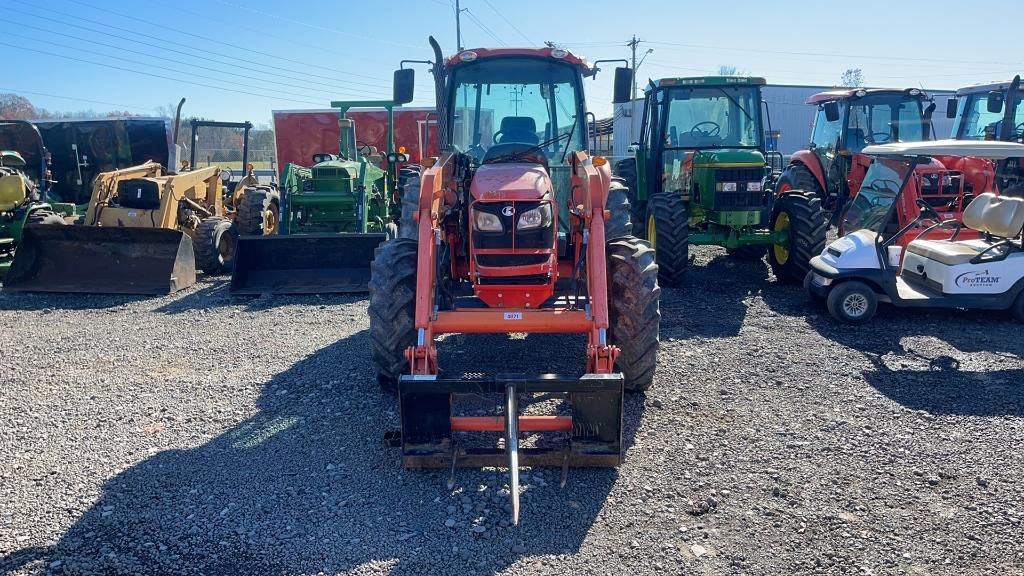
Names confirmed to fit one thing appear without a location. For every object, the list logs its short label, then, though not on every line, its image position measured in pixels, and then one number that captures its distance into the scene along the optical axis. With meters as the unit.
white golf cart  6.67
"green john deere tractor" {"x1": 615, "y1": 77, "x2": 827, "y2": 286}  8.33
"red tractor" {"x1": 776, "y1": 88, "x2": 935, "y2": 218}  11.35
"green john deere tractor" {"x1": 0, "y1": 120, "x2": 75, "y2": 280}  9.98
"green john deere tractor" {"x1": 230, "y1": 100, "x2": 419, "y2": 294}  8.83
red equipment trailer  16.81
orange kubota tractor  3.86
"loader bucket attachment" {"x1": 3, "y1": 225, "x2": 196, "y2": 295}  8.83
